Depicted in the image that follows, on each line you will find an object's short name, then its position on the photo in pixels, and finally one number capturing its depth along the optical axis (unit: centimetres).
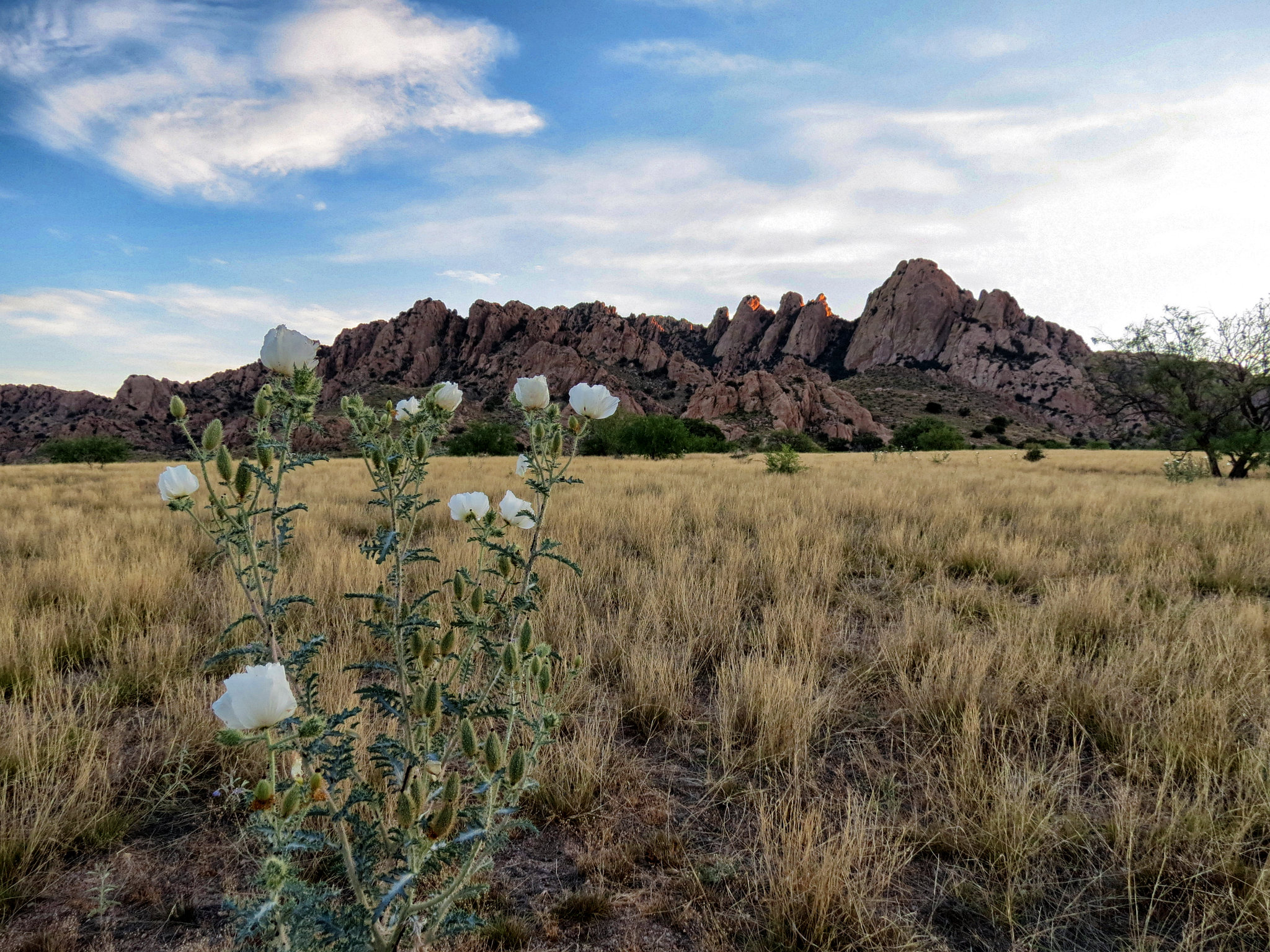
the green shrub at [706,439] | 2967
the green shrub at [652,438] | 2253
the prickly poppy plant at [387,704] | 108
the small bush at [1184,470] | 1367
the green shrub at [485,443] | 2542
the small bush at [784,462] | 1384
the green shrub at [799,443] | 3691
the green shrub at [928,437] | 3666
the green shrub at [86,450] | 2844
